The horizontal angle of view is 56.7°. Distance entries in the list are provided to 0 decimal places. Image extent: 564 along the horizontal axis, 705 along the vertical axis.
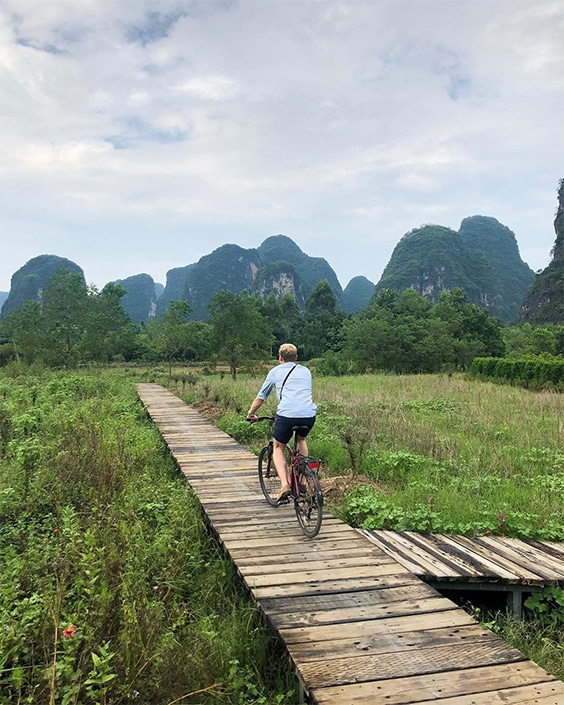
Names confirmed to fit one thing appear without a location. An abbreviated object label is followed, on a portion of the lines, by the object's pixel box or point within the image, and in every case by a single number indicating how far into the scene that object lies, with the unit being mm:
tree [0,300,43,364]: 31766
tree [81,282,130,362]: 34375
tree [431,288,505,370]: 48406
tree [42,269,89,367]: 32156
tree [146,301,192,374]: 34844
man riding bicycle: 5293
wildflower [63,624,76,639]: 2707
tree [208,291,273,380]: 35125
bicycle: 4734
